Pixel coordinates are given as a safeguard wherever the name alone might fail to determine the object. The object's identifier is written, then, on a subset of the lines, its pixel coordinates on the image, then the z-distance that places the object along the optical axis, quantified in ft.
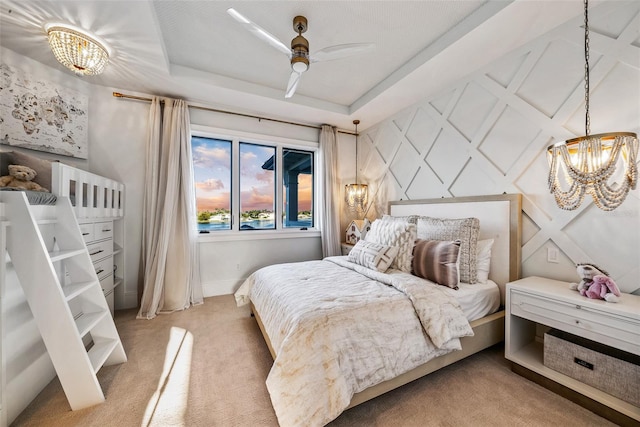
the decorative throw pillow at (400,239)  7.38
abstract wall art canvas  6.91
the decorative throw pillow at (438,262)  6.36
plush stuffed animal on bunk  5.76
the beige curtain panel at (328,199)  12.92
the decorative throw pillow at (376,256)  7.34
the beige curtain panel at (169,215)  9.41
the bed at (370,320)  4.00
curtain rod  9.50
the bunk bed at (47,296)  4.40
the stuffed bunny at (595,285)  4.66
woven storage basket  4.37
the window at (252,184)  11.46
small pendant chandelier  12.59
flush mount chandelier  6.22
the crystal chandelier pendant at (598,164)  4.43
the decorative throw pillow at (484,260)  7.13
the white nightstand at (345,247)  12.46
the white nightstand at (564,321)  4.25
